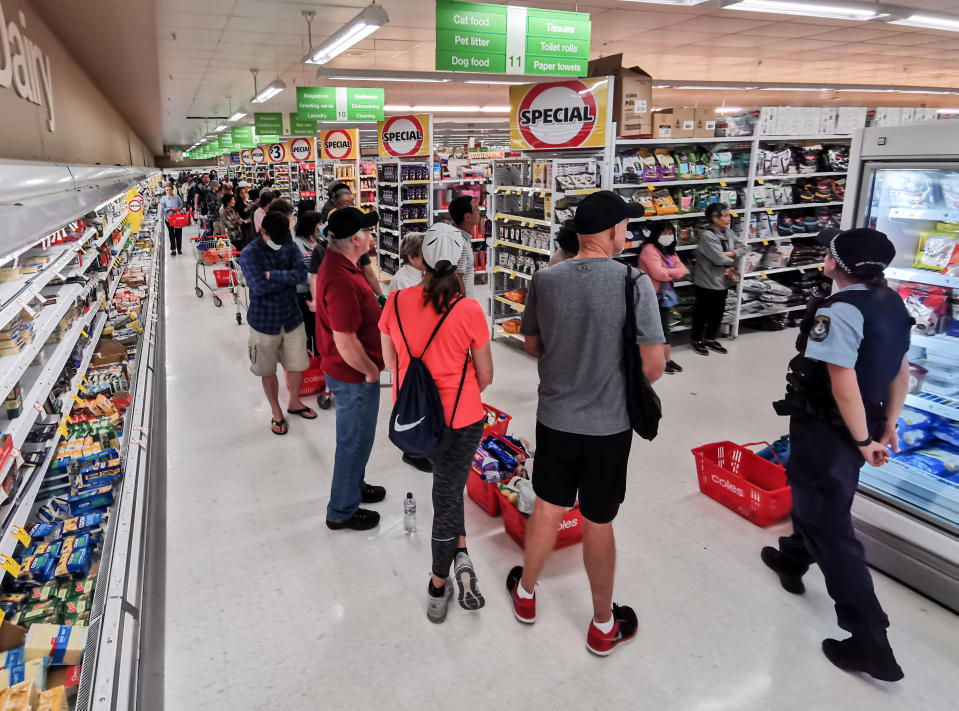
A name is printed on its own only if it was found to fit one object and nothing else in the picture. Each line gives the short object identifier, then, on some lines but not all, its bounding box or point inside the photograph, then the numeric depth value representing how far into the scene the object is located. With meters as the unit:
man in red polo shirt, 3.14
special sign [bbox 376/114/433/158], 9.44
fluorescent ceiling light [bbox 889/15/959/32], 7.04
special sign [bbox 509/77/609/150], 6.11
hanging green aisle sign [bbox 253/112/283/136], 14.56
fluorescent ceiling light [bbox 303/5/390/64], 6.18
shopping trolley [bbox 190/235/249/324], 8.98
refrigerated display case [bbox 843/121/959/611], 3.06
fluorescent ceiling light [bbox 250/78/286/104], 10.13
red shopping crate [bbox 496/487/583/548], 3.43
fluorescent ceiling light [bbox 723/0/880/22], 5.62
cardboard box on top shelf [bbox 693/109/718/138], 6.80
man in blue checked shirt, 4.56
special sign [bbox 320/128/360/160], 12.78
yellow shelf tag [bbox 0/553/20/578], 2.08
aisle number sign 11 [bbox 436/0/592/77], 6.11
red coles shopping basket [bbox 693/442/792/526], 3.66
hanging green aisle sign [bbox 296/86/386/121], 11.33
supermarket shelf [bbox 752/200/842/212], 7.36
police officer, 2.50
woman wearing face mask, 5.98
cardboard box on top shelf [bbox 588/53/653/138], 6.14
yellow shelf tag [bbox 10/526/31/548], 2.23
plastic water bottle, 3.57
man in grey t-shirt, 2.34
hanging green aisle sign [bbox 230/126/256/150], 20.61
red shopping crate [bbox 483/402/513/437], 4.30
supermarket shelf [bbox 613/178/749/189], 6.38
